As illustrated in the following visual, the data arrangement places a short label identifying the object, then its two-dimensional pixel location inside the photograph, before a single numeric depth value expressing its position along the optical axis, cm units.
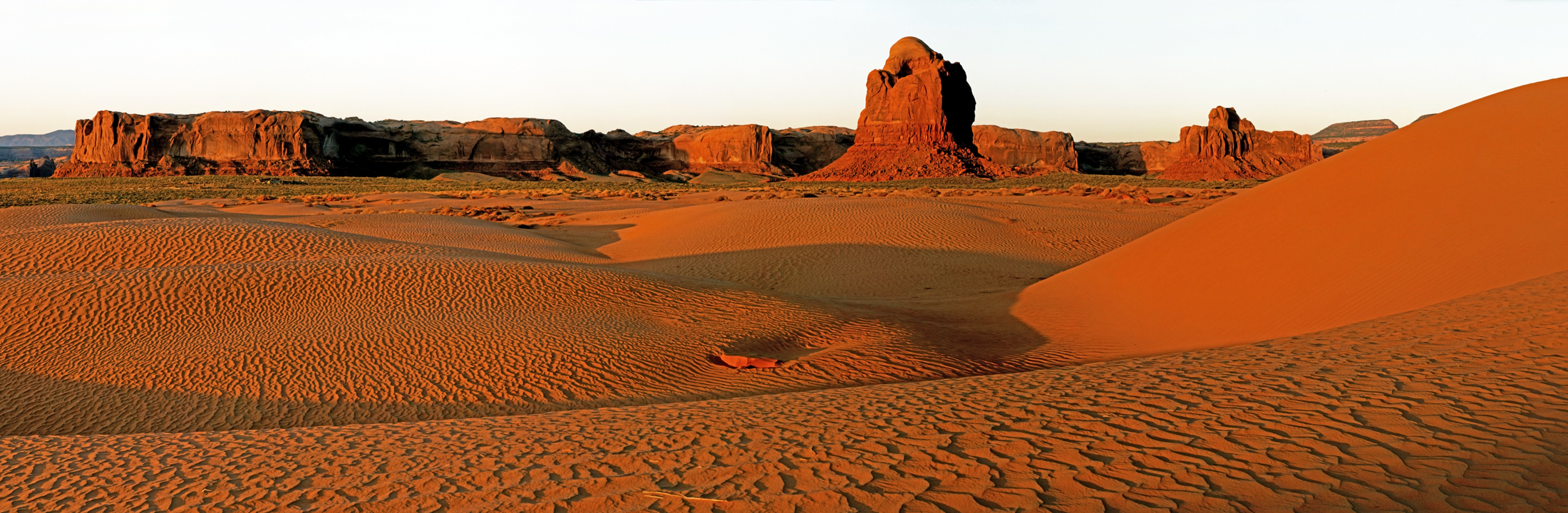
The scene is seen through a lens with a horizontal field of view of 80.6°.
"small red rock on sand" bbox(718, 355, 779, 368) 774
